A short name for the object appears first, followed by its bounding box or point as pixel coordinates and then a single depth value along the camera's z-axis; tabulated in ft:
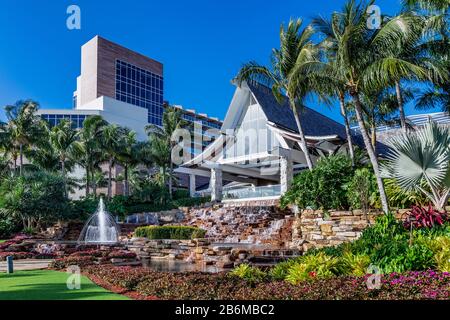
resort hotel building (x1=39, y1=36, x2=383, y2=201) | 83.05
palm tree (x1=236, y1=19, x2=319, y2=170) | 61.82
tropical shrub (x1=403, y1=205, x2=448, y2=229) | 37.78
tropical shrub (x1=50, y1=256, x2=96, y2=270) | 42.78
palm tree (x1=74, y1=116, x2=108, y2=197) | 130.93
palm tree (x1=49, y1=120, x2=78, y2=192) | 127.65
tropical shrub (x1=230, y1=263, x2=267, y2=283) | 29.04
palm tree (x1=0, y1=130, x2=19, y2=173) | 120.26
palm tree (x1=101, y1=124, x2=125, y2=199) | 131.48
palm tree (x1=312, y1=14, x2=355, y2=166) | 48.91
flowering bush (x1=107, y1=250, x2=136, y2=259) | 51.67
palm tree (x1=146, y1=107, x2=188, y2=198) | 134.92
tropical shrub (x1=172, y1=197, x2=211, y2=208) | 111.82
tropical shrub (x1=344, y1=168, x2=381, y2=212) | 52.44
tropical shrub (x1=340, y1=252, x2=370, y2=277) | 28.17
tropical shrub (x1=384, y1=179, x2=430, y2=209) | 47.45
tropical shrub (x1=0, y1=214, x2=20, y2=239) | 92.29
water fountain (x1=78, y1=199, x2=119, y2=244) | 87.10
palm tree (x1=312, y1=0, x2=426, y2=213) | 43.51
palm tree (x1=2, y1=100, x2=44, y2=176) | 121.60
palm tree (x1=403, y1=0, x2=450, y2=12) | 53.34
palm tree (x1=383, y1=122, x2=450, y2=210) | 39.32
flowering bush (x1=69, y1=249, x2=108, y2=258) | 52.59
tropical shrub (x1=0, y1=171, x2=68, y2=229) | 91.91
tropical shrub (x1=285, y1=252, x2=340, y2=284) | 26.86
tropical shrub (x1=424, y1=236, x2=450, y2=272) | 26.68
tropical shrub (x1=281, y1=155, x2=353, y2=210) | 57.93
